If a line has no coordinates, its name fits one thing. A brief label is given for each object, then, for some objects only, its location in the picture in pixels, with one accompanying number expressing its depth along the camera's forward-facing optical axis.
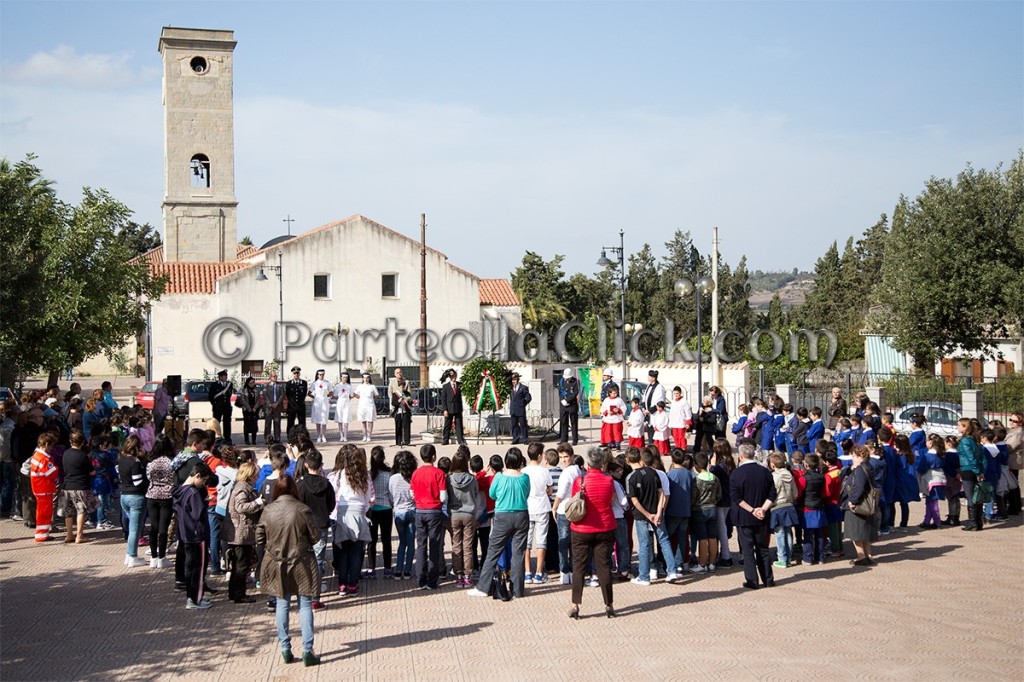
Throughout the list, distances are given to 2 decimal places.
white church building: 47.84
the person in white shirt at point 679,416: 19.77
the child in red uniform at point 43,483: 13.49
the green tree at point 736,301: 59.06
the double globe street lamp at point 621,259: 36.69
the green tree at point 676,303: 57.12
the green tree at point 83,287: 23.22
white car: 22.59
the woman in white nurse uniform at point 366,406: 25.36
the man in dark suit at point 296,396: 23.31
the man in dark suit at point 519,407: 23.27
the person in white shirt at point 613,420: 21.70
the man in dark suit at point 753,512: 11.16
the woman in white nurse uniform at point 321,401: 25.09
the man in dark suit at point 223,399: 23.33
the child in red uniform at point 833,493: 12.62
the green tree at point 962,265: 32.59
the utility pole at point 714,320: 31.70
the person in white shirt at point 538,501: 11.12
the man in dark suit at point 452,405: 23.36
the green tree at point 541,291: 61.03
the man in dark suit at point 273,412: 23.23
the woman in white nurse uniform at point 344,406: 25.28
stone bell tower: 49.62
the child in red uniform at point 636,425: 20.69
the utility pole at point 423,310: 37.75
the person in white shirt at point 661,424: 19.97
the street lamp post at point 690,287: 27.00
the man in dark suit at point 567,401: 23.55
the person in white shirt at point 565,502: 10.95
